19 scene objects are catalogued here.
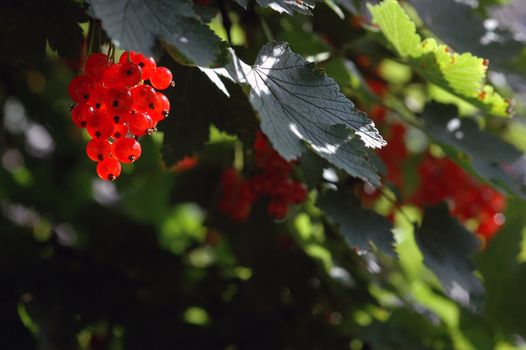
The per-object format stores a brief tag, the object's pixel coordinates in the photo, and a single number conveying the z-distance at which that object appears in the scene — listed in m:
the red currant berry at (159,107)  0.52
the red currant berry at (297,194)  0.62
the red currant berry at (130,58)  0.52
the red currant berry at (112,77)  0.51
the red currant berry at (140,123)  0.52
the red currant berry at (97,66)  0.52
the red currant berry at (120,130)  0.53
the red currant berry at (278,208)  0.63
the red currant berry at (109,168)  0.54
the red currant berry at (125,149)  0.53
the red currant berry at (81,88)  0.52
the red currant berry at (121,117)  0.52
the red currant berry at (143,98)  0.52
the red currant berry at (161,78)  0.52
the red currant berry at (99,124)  0.52
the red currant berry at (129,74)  0.51
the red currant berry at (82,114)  0.52
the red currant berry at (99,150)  0.53
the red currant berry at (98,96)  0.52
